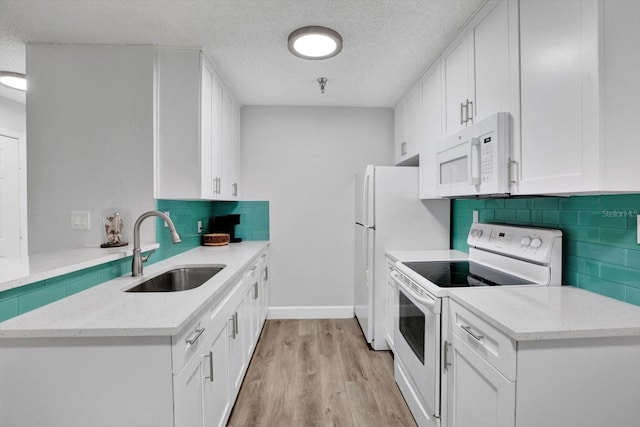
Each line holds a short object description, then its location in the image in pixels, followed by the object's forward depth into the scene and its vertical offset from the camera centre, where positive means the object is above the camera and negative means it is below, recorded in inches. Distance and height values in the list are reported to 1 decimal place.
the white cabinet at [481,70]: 60.0 +30.6
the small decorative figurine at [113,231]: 81.0 -4.9
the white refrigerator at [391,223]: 106.0 -4.2
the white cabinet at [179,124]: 88.0 +24.2
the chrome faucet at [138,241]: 68.2 -6.6
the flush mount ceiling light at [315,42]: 76.9 +42.5
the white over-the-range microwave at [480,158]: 59.8 +10.9
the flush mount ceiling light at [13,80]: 99.7 +42.3
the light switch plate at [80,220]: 83.6 -2.2
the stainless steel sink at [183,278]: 76.7 -17.0
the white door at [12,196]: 128.6 +6.6
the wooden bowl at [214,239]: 122.7 -10.7
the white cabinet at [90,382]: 42.3 -22.5
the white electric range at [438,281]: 61.2 -14.9
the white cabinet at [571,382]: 41.9 -22.6
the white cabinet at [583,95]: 41.5 +16.1
